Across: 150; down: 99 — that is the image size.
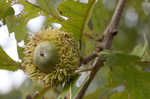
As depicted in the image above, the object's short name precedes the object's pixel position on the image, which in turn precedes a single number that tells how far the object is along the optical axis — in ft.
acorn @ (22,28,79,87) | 1.49
